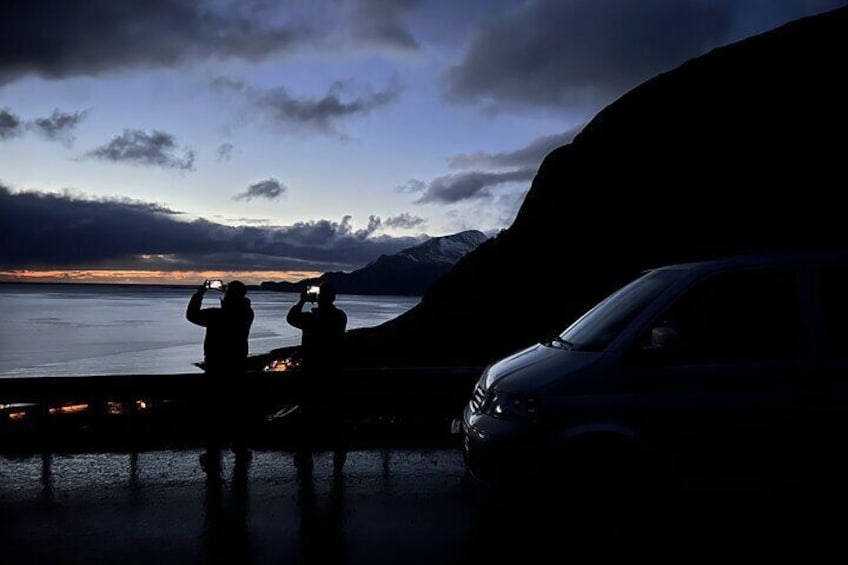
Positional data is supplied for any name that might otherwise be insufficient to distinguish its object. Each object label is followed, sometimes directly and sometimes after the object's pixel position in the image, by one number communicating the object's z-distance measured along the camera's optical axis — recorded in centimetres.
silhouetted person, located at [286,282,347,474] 779
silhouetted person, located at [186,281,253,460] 764
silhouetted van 430
